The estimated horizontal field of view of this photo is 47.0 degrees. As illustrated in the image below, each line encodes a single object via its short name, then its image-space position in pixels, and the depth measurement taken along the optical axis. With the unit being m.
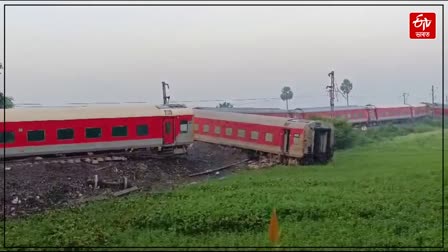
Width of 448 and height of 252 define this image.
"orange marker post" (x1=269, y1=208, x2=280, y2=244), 9.17
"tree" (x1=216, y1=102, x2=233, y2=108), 49.16
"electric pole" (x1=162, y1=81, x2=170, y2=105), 38.72
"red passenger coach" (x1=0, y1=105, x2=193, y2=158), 22.31
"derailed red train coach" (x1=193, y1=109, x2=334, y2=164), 26.47
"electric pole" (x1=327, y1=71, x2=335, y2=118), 30.76
